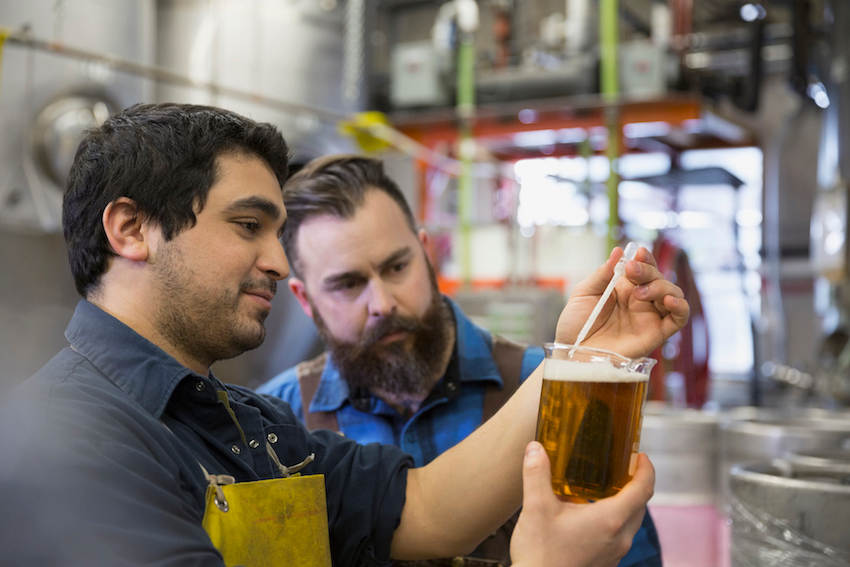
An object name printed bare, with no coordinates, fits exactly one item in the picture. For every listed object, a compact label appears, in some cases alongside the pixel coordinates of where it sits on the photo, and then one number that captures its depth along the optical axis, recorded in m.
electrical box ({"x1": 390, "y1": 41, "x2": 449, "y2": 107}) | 6.27
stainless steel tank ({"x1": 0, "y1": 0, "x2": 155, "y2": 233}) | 3.21
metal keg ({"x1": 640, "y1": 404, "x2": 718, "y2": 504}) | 2.40
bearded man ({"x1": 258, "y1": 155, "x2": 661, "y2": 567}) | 1.55
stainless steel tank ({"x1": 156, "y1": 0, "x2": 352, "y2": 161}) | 4.02
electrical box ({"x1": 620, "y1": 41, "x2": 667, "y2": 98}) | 5.38
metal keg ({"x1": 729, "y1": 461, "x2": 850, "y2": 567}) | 1.49
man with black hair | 0.79
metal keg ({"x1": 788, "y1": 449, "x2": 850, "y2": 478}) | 1.71
